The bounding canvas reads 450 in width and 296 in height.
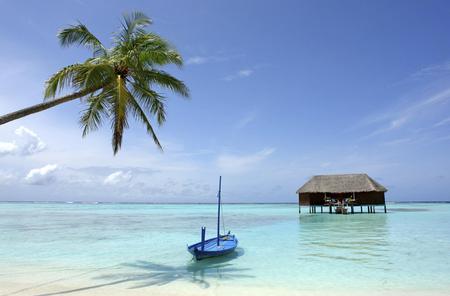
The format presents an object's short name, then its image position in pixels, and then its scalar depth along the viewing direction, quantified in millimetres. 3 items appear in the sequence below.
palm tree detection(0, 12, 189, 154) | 7840
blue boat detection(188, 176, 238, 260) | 10212
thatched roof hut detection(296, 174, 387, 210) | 33938
